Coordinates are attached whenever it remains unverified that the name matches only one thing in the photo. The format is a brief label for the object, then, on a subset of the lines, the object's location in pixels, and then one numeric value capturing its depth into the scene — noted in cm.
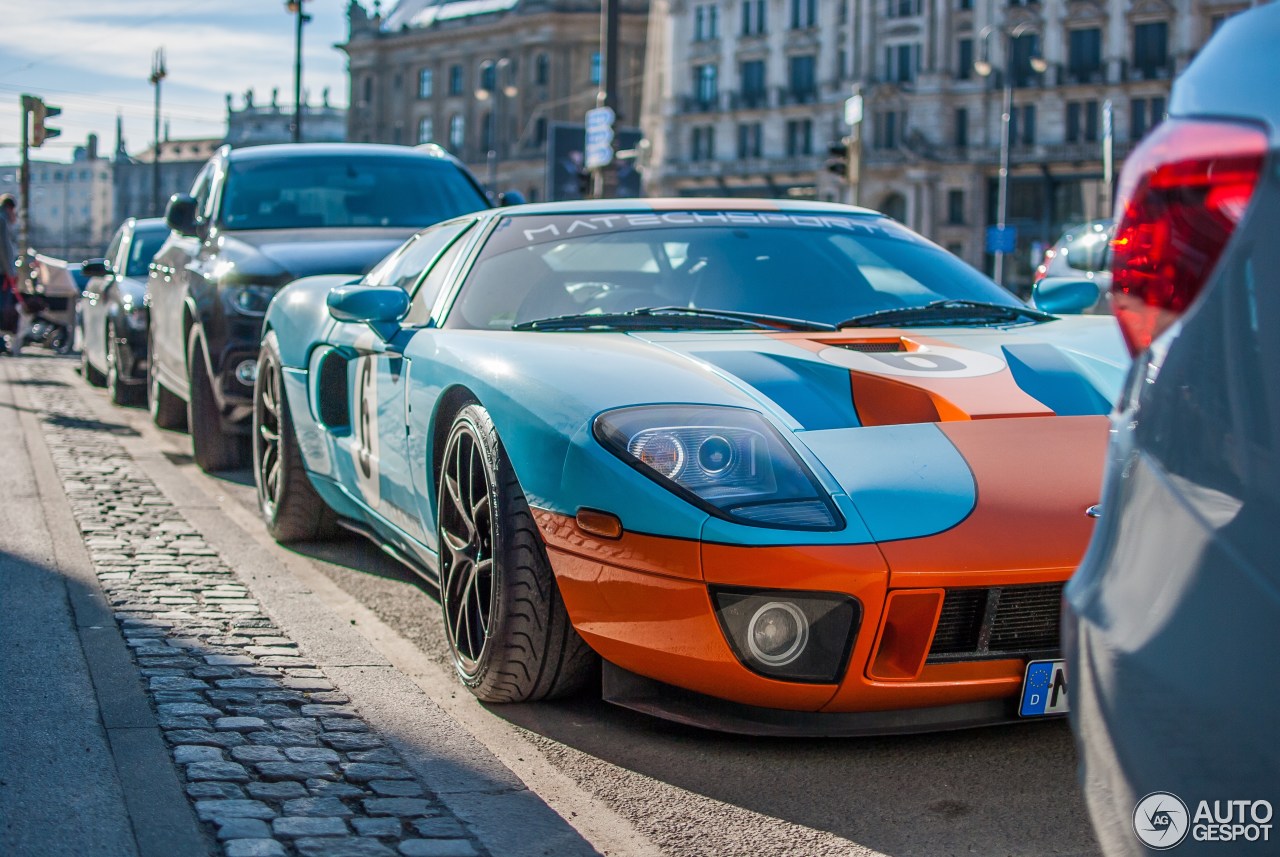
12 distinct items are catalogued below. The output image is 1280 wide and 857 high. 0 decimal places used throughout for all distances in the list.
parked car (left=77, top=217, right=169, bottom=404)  1156
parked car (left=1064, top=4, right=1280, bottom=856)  152
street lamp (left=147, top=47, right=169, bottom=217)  6359
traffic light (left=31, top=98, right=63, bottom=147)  2766
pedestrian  1330
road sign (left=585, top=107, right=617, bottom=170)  1897
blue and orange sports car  295
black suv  761
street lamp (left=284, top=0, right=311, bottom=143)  4117
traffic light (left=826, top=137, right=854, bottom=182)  1917
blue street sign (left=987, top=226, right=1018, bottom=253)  4066
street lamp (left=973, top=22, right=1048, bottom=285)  5055
